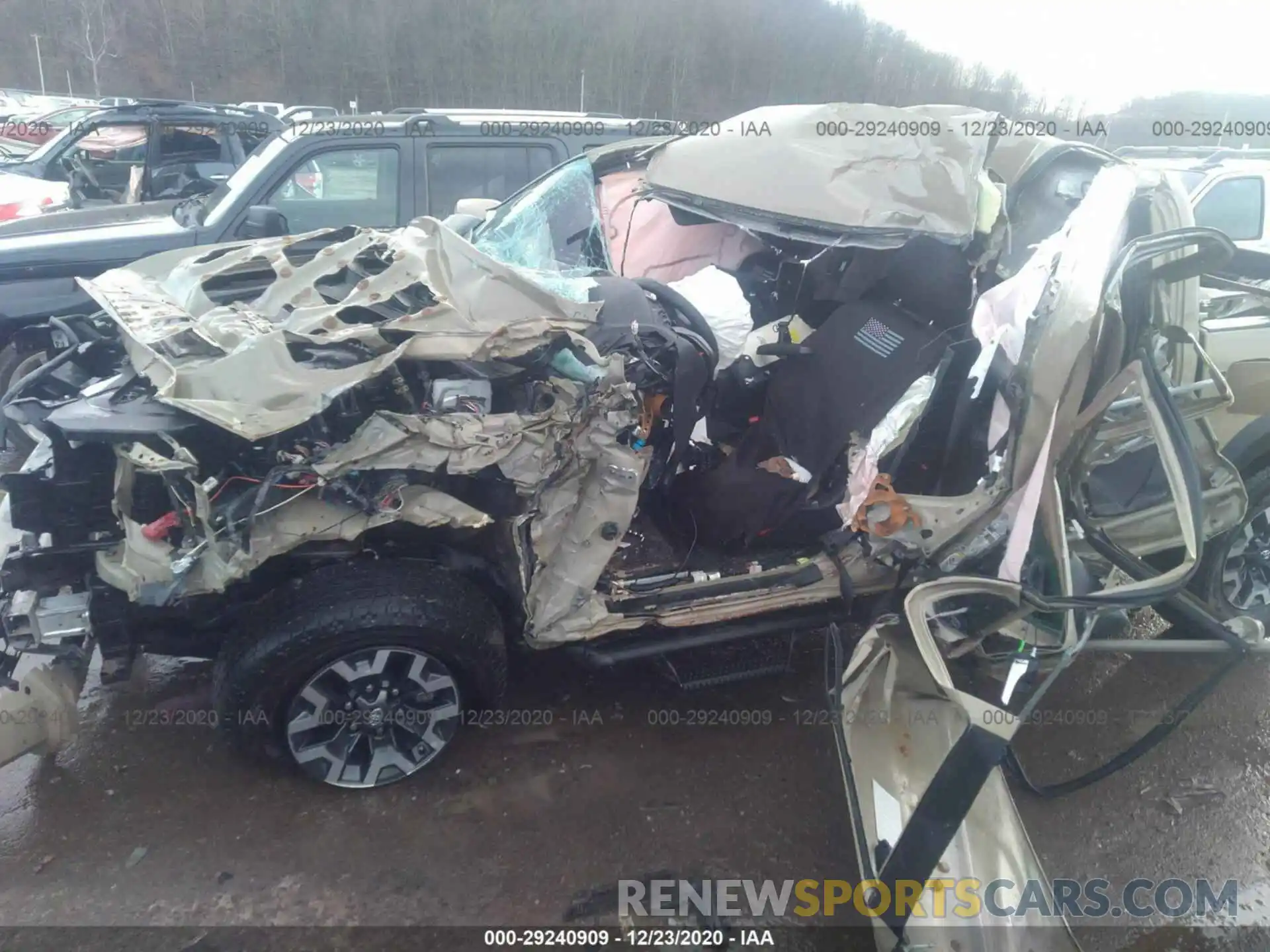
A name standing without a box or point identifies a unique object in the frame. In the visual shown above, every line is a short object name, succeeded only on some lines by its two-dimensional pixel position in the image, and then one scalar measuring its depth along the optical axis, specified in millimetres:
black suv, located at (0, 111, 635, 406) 4660
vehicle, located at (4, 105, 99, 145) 14539
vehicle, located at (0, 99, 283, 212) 7738
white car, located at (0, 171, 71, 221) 7957
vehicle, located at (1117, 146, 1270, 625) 3357
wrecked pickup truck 2316
